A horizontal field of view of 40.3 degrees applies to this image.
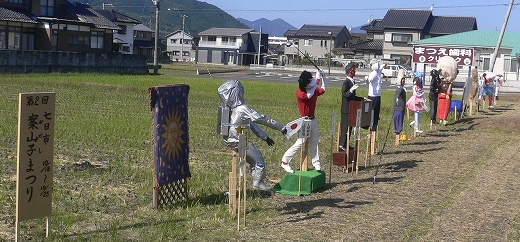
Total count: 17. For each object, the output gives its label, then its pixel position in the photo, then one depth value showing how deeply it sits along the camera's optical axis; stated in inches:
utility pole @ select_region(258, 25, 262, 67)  2886.3
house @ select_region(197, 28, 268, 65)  2881.4
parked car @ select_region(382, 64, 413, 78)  1840.6
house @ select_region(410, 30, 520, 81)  1551.4
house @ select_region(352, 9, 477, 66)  2389.3
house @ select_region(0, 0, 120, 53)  1475.1
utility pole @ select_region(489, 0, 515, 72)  1133.2
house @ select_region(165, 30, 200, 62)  3174.2
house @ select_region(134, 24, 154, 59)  2810.0
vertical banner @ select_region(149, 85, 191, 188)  277.6
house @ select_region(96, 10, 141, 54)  2257.6
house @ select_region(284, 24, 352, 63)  2778.1
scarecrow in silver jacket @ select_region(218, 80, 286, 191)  301.4
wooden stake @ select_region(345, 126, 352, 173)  397.9
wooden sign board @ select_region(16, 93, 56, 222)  217.9
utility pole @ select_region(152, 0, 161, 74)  1524.6
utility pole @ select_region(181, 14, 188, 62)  3213.6
